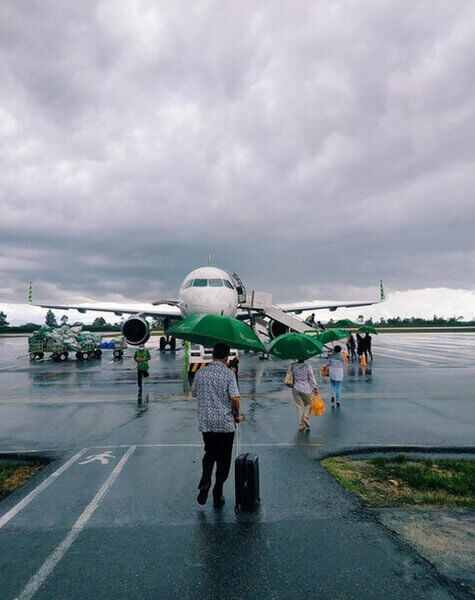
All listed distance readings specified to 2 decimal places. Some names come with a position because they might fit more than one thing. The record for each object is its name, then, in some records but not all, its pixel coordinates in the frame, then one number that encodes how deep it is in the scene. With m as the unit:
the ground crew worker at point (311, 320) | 30.46
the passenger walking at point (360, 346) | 23.68
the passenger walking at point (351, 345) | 27.88
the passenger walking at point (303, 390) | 9.59
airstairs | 26.12
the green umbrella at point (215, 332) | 6.84
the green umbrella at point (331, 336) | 15.02
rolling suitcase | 5.48
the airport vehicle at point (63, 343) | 27.03
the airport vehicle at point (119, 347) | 28.92
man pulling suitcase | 5.73
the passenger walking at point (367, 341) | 23.58
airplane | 22.22
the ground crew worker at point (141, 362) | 14.24
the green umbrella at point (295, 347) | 9.27
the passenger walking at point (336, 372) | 12.17
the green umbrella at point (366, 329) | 21.67
